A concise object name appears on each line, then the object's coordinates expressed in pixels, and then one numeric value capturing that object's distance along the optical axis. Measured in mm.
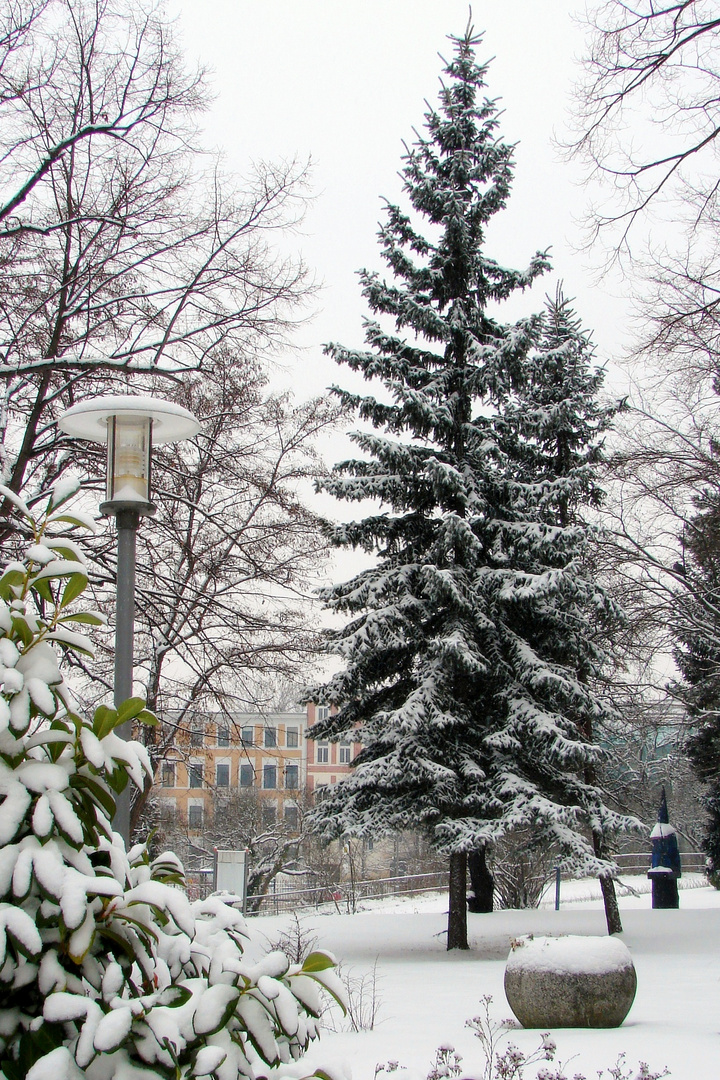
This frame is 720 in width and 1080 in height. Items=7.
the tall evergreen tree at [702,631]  14711
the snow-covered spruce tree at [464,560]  12969
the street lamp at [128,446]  5395
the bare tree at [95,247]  9852
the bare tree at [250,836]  26156
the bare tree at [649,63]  6340
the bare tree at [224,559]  12539
